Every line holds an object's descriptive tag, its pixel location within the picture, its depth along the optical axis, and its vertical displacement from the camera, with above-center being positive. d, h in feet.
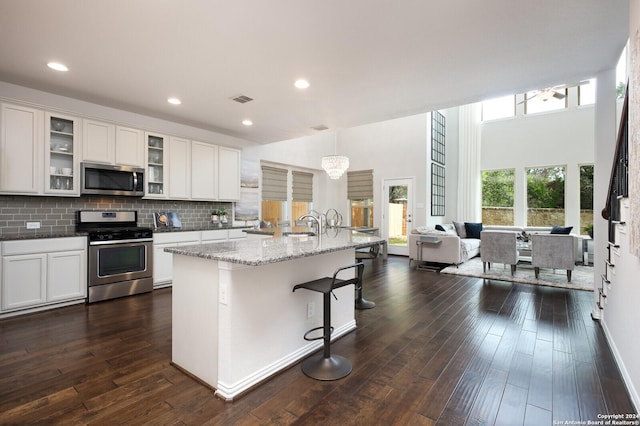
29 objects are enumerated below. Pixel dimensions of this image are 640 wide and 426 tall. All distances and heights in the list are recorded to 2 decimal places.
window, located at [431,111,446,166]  26.94 +6.65
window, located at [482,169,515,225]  27.35 +1.45
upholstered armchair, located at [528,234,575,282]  15.92 -1.99
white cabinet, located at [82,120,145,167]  13.26 +2.95
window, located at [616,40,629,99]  17.81 +7.66
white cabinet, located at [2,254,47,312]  10.96 -2.51
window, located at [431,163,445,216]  26.59 +1.97
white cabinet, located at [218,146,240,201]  18.21 +2.22
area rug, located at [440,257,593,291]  15.96 -3.52
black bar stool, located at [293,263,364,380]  7.34 -3.69
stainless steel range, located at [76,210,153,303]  12.92 -1.87
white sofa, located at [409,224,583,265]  19.94 -2.33
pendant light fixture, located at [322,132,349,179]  19.76 +2.97
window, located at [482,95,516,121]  27.32 +9.20
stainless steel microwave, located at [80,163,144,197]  13.25 +1.38
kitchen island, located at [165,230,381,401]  6.59 -2.30
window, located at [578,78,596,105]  23.79 +9.01
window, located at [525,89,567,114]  23.70 +8.75
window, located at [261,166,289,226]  23.32 +1.39
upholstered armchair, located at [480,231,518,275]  17.34 -1.98
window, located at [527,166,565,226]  25.21 +1.36
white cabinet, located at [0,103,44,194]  11.28 +2.26
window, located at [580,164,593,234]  23.86 +1.23
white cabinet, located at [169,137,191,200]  16.08 +2.21
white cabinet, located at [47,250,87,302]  11.91 -2.50
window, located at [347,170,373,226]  28.25 +1.46
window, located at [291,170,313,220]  26.14 +1.57
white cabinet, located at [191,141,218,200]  16.96 +2.22
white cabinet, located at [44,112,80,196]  12.42 +2.24
